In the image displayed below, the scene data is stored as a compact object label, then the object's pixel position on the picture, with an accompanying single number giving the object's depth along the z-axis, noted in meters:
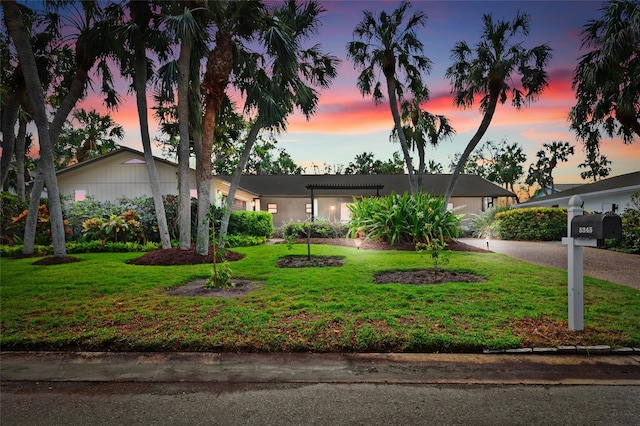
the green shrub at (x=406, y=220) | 11.38
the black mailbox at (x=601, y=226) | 3.48
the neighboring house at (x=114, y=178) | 16.48
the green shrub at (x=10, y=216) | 12.57
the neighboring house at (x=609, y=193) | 16.33
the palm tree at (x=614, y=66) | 11.88
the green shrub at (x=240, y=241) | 12.88
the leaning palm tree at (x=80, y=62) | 8.85
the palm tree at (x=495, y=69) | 14.02
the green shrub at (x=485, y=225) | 17.89
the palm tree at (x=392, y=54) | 15.27
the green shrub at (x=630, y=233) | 10.29
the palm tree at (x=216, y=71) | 9.19
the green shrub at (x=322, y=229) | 14.64
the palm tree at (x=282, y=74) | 9.07
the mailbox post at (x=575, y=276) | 3.79
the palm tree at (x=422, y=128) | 16.62
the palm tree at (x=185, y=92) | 8.75
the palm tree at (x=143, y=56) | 8.91
